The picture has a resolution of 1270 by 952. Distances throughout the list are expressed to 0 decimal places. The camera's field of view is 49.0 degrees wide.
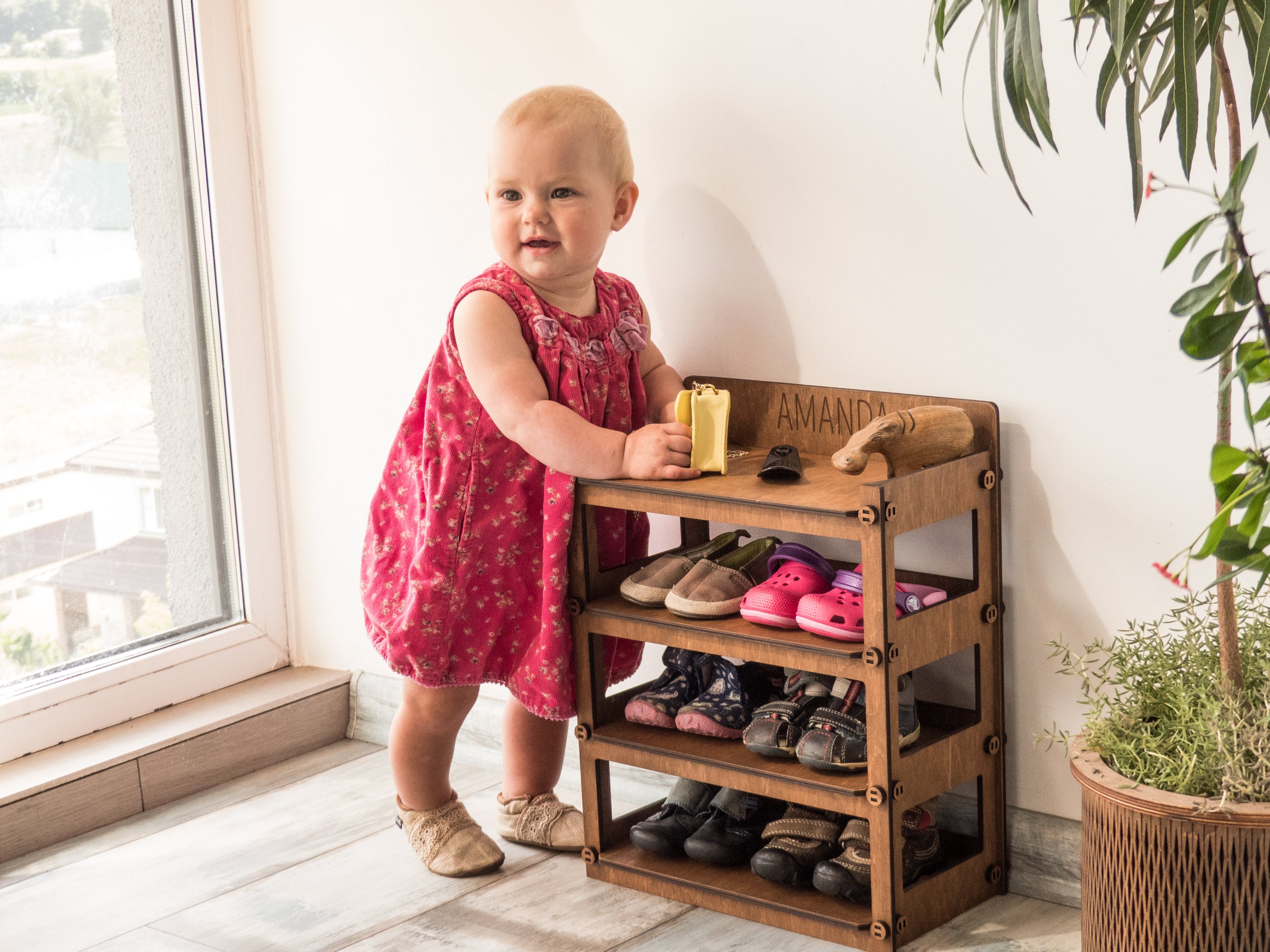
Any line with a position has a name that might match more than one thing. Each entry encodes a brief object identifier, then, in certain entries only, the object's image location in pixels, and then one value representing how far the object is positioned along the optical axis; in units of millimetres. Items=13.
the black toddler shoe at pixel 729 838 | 1687
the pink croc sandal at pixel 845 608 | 1496
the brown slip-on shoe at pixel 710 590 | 1593
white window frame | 2145
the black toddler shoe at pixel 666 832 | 1724
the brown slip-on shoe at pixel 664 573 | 1659
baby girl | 1635
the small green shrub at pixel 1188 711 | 1251
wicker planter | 1234
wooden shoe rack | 1475
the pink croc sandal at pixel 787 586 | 1553
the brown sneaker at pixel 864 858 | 1568
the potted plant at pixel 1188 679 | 1061
